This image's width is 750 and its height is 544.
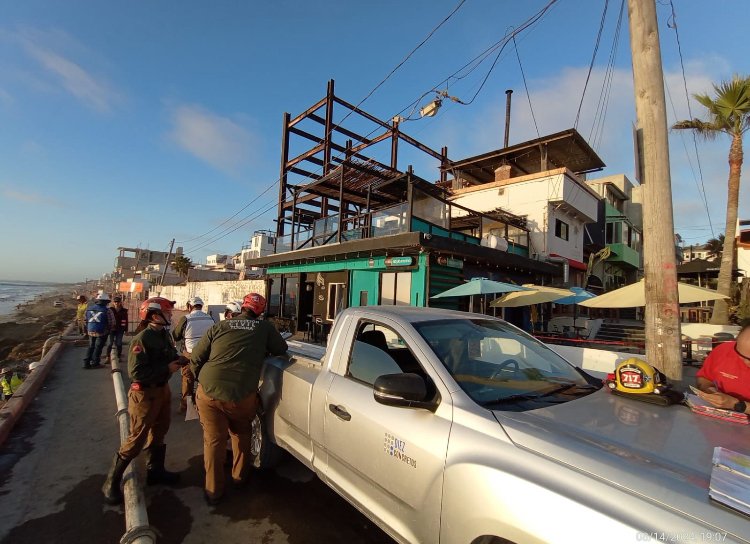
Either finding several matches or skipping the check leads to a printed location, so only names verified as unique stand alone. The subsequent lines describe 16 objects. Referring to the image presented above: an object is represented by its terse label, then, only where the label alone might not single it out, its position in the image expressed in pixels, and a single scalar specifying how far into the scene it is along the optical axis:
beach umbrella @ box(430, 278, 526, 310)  8.97
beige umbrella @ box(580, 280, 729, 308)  6.85
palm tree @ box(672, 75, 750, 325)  13.05
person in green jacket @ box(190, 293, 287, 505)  3.27
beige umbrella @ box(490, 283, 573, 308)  9.41
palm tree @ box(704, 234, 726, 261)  36.97
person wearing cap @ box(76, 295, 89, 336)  12.93
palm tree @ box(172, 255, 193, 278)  52.69
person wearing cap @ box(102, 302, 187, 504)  3.29
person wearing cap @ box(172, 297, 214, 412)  5.52
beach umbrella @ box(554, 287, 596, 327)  10.13
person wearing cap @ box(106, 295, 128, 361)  9.38
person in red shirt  2.91
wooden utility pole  3.82
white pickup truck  1.42
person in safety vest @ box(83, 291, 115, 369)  8.49
